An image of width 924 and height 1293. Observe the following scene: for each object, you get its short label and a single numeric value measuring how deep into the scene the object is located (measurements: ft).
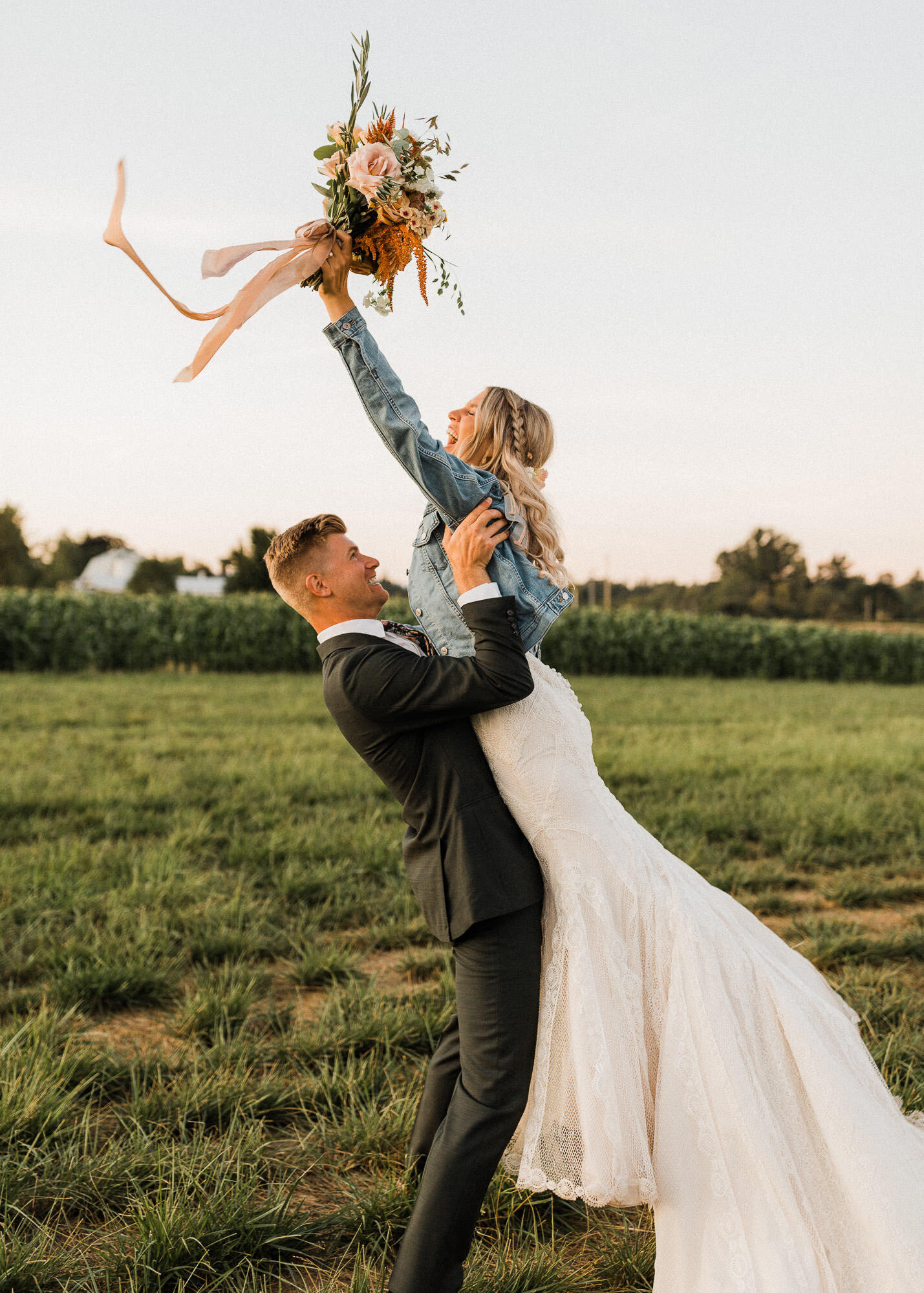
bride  7.07
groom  7.09
